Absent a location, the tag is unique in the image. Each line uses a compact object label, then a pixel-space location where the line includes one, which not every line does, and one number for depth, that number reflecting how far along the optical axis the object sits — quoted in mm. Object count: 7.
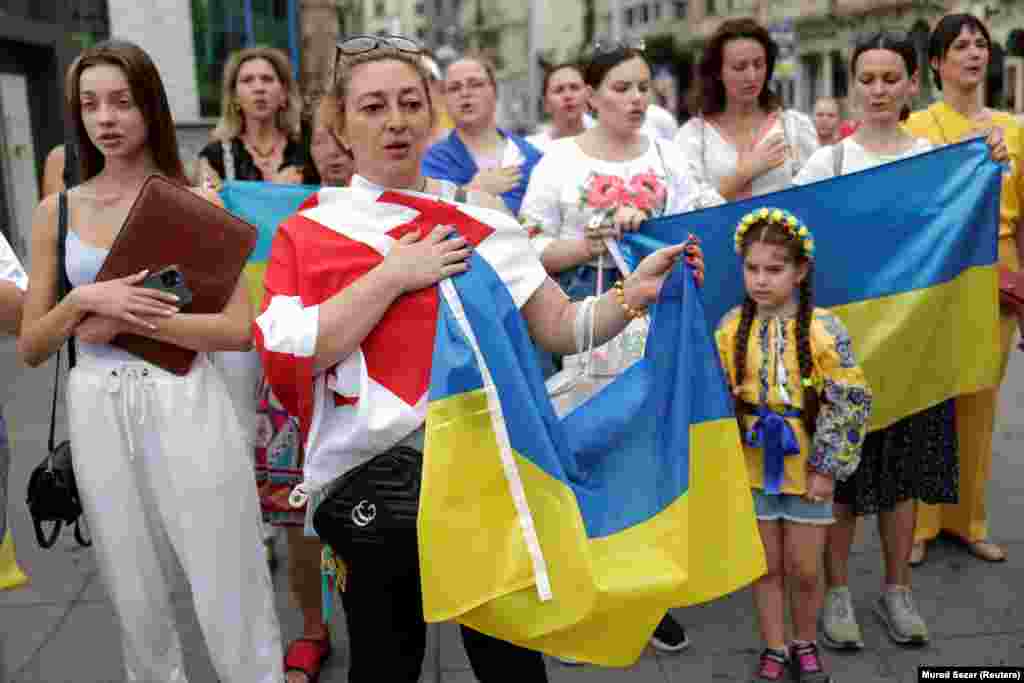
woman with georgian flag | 2104
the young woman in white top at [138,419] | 2582
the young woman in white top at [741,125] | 3910
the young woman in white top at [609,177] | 3529
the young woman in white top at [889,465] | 3576
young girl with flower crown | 3145
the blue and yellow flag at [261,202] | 3691
